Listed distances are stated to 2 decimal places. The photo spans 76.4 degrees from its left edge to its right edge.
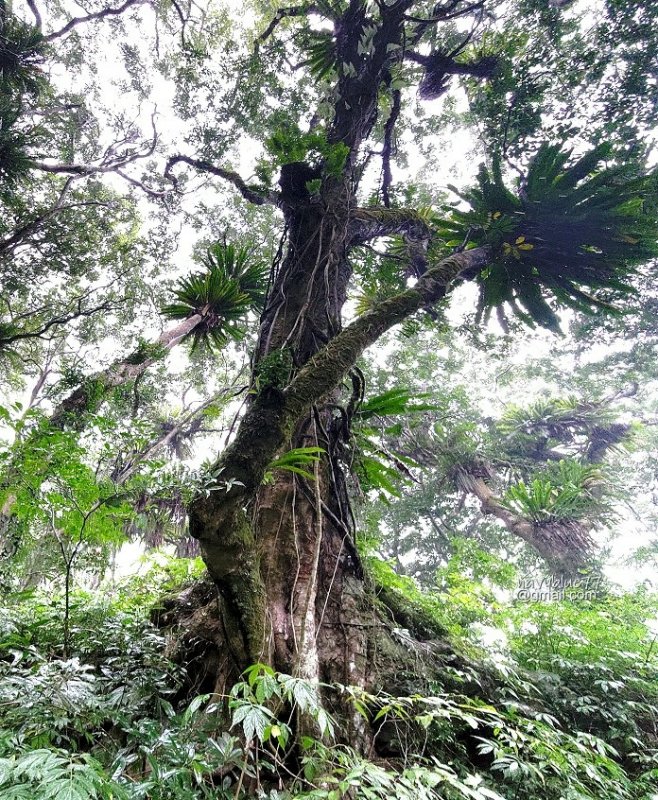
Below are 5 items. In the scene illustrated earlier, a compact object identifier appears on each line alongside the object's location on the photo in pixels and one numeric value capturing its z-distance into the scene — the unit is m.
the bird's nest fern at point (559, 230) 3.48
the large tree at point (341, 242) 1.92
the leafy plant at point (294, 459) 2.04
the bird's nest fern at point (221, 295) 4.99
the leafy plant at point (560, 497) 7.22
